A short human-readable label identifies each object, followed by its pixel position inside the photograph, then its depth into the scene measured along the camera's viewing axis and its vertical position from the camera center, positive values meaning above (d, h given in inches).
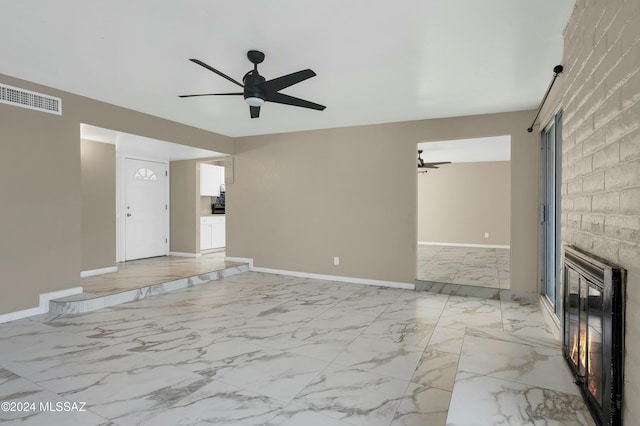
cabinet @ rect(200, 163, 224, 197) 306.8 +27.2
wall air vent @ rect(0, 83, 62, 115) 134.4 +44.7
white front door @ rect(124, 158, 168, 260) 261.0 -0.8
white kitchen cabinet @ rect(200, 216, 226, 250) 307.1 -22.2
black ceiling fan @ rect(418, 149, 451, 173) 273.3 +37.5
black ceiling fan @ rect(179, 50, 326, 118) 110.4 +41.0
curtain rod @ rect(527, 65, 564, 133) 97.5 +40.2
